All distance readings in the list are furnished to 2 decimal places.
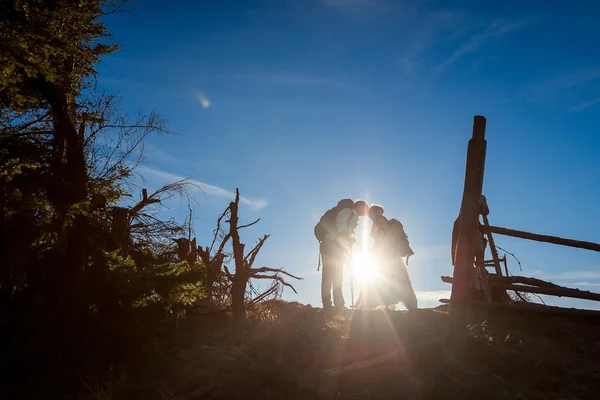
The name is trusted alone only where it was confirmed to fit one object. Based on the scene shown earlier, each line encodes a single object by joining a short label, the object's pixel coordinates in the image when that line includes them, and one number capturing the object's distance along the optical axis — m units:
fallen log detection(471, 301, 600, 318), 8.65
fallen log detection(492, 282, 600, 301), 8.53
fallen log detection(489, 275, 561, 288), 9.32
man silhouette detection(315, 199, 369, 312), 10.86
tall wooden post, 7.01
